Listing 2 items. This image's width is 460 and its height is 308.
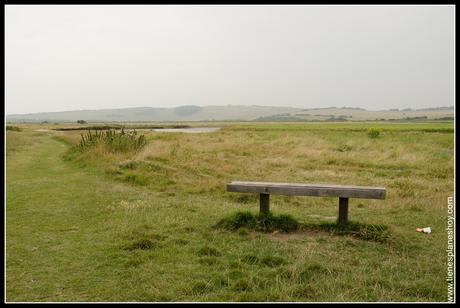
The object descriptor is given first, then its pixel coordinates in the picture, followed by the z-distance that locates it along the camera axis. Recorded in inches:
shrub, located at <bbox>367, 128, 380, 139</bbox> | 1464.6
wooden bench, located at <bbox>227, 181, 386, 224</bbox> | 257.0
